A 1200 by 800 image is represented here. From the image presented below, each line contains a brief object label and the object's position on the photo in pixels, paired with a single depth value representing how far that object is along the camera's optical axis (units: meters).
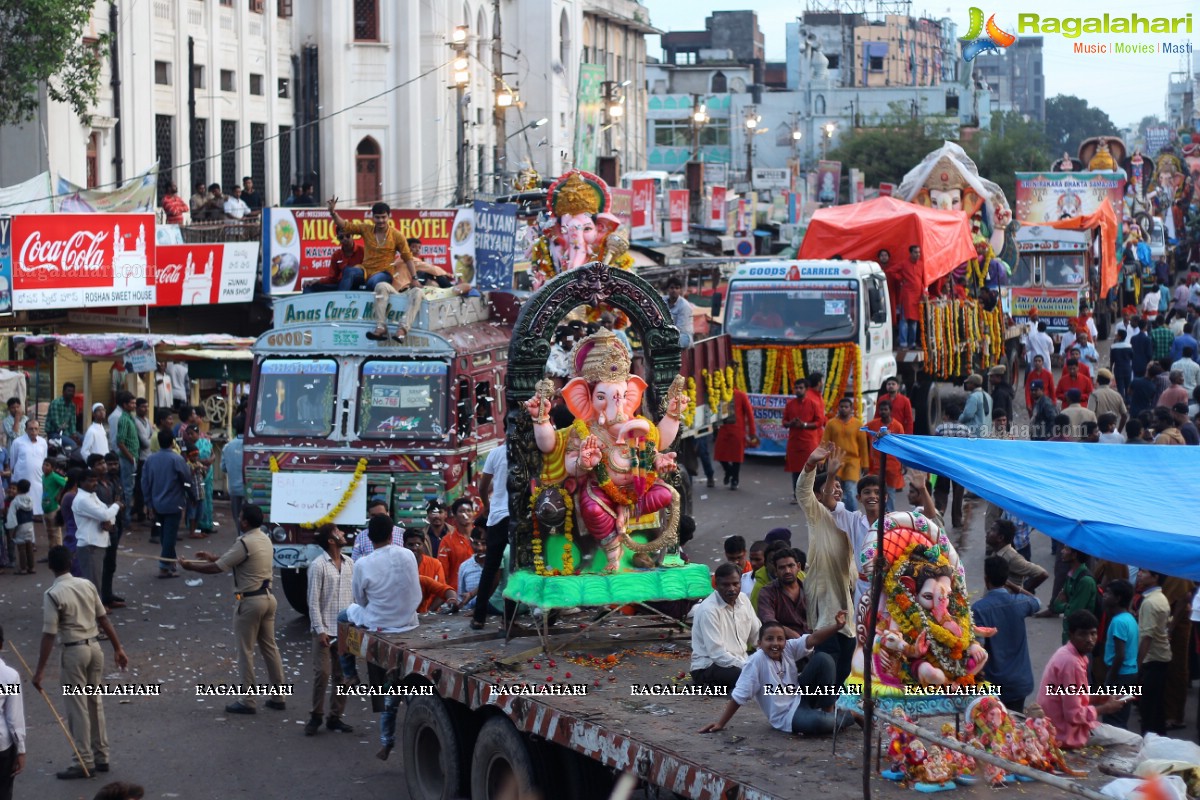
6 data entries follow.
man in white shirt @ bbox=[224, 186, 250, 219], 34.36
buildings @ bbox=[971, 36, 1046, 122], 186.25
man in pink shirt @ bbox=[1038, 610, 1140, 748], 8.38
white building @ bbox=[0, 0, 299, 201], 32.88
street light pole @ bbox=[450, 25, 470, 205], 35.41
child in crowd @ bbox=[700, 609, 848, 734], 8.55
